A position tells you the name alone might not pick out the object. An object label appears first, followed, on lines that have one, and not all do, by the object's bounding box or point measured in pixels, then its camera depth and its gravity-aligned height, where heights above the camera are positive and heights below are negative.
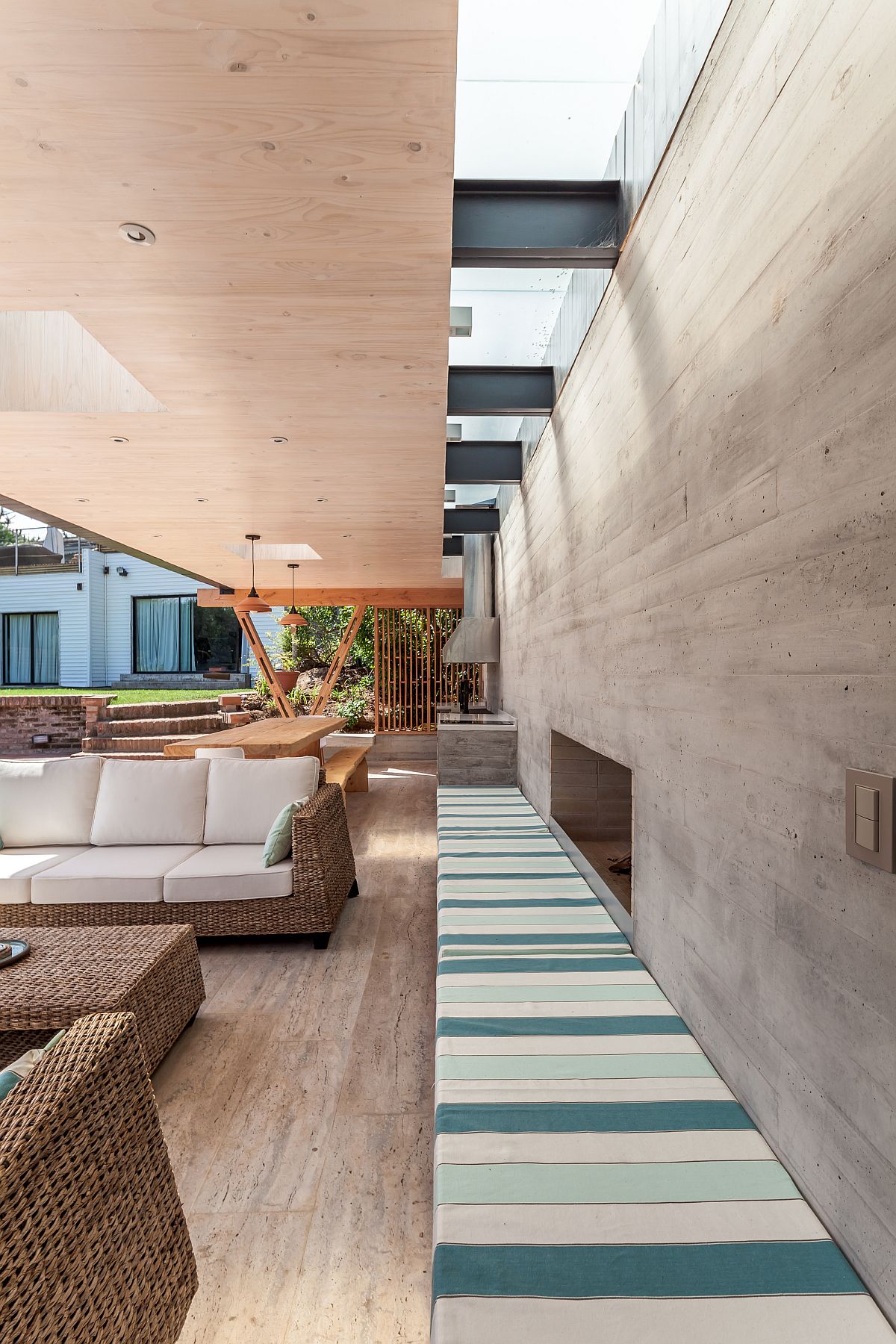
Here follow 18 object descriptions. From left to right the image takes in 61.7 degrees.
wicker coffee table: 2.13 -0.94
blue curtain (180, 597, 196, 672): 15.91 +0.72
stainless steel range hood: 6.30 +0.45
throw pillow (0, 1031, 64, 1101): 1.17 -0.65
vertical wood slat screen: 10.75 -0.01
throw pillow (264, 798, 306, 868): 3.38 -0.77
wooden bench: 6.62 -0.90
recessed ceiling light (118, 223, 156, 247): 1.84 +1.08
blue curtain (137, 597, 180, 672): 15.91 +0.77
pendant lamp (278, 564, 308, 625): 7.35 +0.51
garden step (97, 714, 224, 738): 9.80 -0.76
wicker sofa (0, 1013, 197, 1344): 0.98 -0.79
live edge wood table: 5.25 -0.52
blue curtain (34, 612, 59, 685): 15.62 +0.49
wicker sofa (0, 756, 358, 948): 3.30 -0.87
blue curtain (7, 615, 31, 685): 15.67 +0.47
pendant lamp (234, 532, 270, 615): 6.84 +0.61
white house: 15.46 +0.92
